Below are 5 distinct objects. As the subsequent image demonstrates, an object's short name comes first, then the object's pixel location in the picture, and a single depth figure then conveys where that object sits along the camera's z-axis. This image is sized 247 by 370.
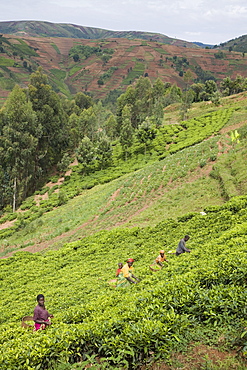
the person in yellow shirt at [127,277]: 11.20
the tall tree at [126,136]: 61.45
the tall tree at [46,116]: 56.97
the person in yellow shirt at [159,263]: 11.95
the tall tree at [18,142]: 47.44
